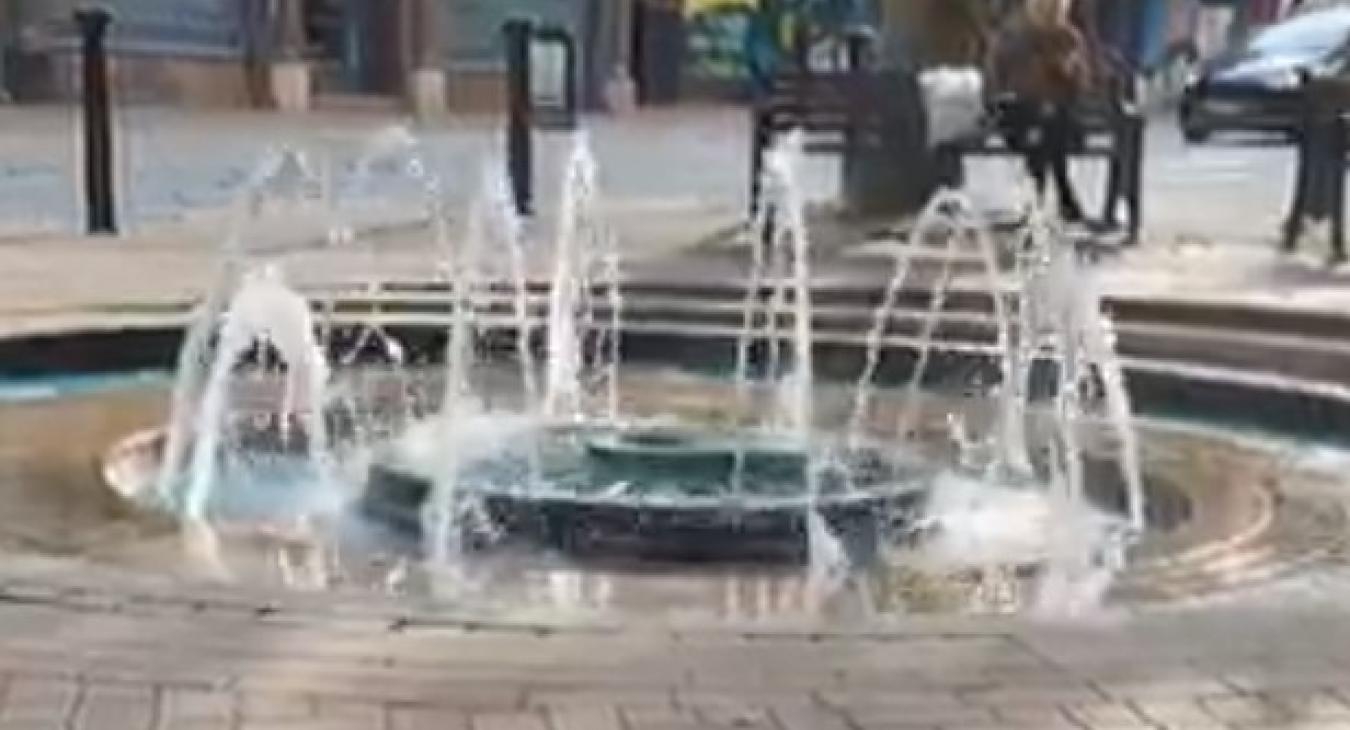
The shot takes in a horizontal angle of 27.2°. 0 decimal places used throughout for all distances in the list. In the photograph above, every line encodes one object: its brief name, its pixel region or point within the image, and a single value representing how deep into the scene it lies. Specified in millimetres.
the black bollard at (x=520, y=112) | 13961
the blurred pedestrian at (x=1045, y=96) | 12820
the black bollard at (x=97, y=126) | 12555
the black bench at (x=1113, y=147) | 12906
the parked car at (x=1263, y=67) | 24016
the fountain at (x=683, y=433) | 5715
